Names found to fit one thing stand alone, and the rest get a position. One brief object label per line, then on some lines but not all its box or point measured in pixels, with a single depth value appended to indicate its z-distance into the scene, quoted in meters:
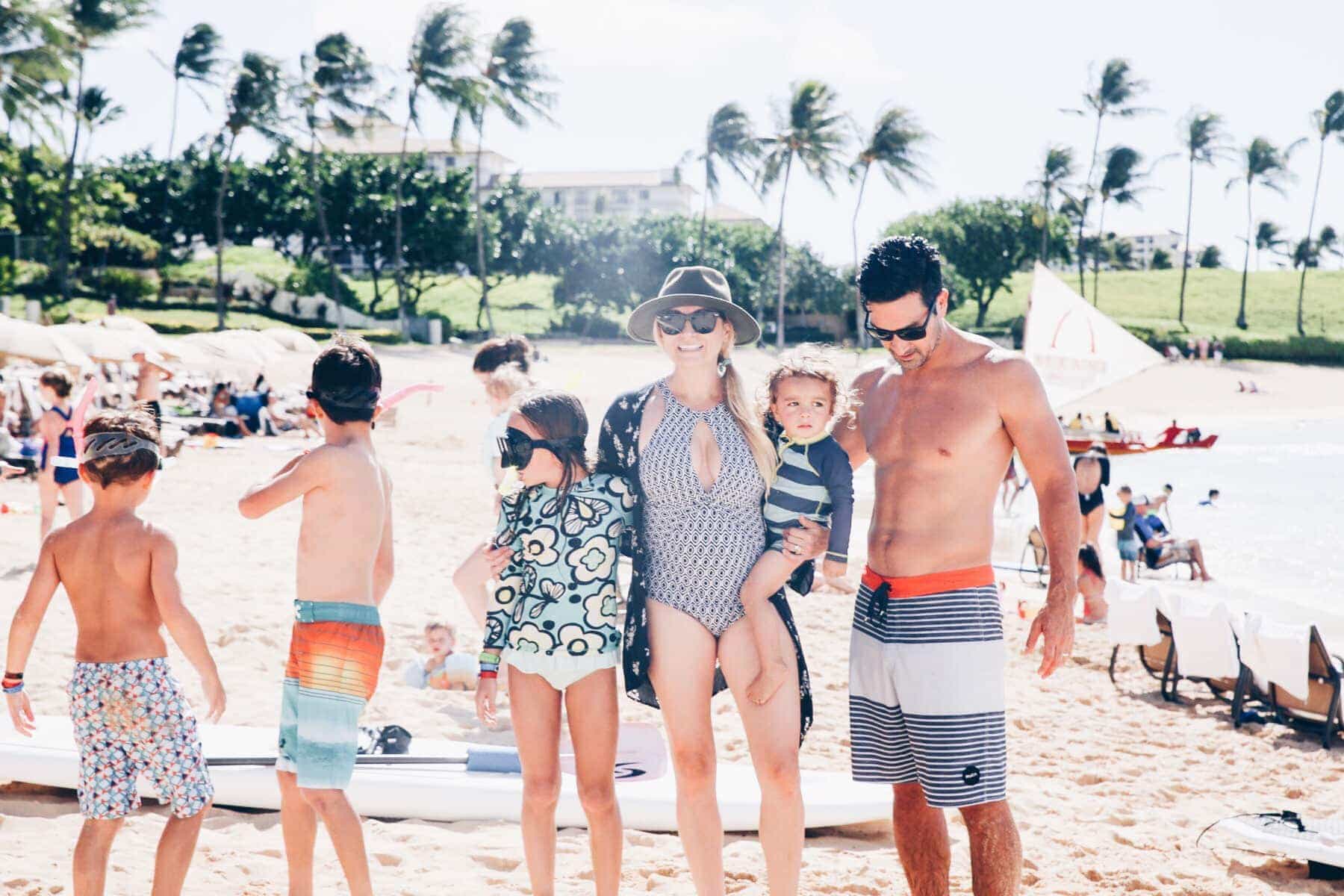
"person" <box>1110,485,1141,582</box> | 12.76
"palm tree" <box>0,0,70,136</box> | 33.81
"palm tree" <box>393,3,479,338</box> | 43.50
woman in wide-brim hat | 3.27
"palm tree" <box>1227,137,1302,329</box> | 64.12
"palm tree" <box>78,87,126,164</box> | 55.59
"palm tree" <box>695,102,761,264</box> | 52.34
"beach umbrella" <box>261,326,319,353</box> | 27.33
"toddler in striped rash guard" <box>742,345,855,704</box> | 3.24
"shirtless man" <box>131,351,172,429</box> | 12.00
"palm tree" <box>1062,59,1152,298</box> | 59.78
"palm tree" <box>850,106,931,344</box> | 52.09
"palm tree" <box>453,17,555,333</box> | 45.03
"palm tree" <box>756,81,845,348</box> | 50.88
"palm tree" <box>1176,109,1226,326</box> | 62.31
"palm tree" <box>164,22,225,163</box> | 46.00
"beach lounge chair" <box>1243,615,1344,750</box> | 6.91
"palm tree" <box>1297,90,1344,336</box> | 61.81
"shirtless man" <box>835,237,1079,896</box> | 3.23
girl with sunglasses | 3.26
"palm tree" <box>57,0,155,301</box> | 39.75
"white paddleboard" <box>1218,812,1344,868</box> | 4.61
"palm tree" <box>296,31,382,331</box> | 43.19
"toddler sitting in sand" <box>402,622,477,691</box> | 6.64
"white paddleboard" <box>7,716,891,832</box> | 4.69
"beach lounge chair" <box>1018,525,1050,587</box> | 11.76
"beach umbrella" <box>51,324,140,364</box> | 17.42
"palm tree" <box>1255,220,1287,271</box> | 75.12
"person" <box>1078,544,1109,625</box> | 10.25
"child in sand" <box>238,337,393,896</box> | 3.20
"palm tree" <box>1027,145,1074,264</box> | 62.94
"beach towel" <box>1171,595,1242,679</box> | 7.47
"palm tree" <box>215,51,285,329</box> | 41.50
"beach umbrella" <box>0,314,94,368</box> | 15.02
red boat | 29.66
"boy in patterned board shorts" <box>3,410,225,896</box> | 3.19
